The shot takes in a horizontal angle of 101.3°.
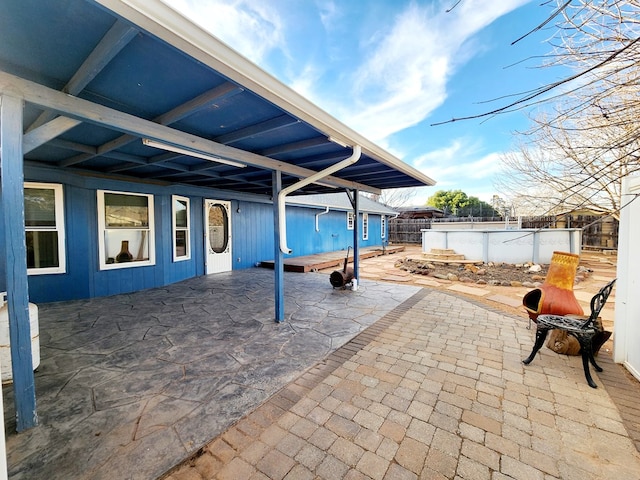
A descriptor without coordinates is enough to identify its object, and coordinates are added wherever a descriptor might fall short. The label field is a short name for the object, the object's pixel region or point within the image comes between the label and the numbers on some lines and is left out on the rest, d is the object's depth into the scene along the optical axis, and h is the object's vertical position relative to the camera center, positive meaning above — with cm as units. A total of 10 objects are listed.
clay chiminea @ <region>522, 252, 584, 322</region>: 308 -78
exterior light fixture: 283 +96
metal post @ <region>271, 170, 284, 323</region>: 383 -49
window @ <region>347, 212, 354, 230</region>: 1405 +48
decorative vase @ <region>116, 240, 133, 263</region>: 548 -45
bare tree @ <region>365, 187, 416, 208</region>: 3347 +409
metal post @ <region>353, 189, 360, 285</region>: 586 -11
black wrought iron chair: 239 -97
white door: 735 -11
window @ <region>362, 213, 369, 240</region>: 1520 +19
